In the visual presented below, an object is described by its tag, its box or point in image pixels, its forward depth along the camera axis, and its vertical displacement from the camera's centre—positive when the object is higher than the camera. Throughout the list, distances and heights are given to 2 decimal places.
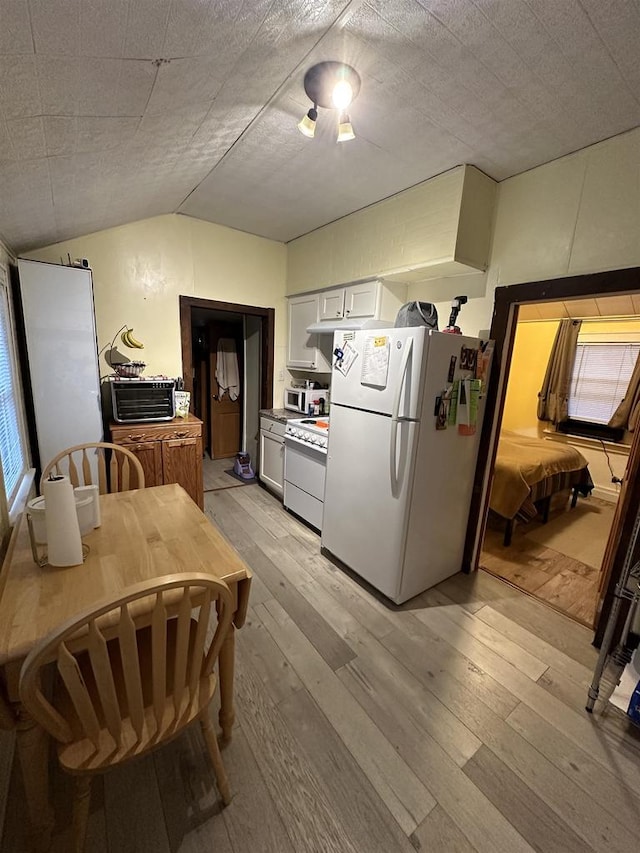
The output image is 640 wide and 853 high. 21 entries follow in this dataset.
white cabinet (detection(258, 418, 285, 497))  3.36 -0.99
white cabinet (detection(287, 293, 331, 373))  3.41 +0.20
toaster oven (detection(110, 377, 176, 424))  2.67 -0.39
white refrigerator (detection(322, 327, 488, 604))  1.87 -0.61
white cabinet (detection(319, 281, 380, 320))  2.73 +0.51
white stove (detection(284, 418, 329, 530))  2.75 -0.92
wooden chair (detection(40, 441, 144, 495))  1.74 -0.64
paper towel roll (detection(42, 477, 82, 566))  1.07 -0.57
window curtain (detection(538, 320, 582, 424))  4.43 -0.03
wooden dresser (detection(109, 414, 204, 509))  2.69 -0.79
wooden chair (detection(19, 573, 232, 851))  0.77 -0.86
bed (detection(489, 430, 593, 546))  2.81 -0.95
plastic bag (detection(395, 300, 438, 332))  2.04 +0.30
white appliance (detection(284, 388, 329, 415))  3.35 -0.38
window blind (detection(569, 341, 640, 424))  4.09 -0.07
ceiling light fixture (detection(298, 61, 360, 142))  1.32 +1.11
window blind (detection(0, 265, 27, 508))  1.73 -0.39
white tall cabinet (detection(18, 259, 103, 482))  2.21 -0.05
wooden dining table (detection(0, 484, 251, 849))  0.90 -0.73
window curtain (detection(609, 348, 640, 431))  3.88 -0.39
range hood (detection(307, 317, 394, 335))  2.65 +0.30
